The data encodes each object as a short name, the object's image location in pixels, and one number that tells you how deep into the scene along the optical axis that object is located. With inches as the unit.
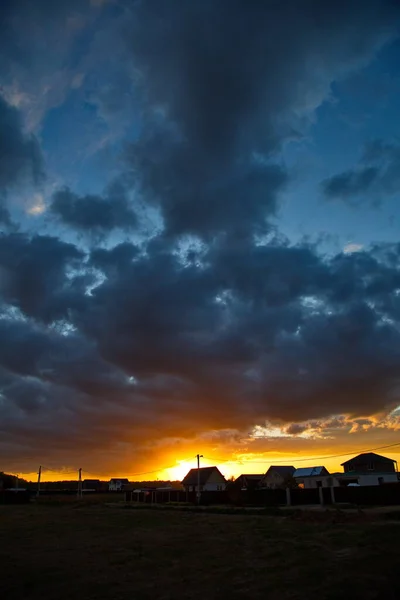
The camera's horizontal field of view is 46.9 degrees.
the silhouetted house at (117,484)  7003.0
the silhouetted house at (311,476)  3619.6
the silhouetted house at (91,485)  6865.2
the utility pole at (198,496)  2775.3
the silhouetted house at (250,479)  4279.8
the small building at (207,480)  4276.6
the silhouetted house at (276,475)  4027.3
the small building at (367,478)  3169.3
